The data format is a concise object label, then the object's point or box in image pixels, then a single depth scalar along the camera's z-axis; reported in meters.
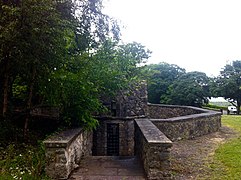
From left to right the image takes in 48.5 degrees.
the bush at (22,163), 4.50
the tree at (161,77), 27.58
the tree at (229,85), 25.73
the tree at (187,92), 24.64
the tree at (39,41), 5.00
